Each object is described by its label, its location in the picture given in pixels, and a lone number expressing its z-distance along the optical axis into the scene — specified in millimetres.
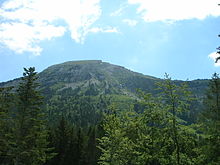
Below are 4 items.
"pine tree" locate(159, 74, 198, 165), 16125
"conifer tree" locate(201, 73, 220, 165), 20828
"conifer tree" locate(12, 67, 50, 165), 26109
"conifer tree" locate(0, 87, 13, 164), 23906
